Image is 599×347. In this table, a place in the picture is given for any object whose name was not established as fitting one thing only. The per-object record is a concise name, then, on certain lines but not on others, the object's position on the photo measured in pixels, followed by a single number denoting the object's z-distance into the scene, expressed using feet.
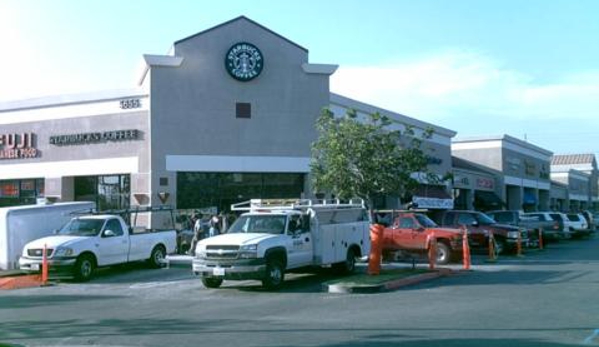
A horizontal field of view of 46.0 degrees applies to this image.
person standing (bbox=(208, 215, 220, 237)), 88.87
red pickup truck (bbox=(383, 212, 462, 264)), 76.48
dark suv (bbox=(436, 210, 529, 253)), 87.61
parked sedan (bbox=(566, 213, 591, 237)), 130.41
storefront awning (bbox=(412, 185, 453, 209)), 133.69
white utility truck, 54.39
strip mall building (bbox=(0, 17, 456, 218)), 104.73
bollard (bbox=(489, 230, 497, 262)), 80.17
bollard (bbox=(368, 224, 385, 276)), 61.36
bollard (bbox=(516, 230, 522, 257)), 87.45
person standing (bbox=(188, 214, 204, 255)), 87.86
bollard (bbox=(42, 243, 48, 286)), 63.82
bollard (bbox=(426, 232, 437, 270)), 66.90
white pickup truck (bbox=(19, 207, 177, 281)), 65.16
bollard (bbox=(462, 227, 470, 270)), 69.56
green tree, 67.97
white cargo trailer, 72.13
